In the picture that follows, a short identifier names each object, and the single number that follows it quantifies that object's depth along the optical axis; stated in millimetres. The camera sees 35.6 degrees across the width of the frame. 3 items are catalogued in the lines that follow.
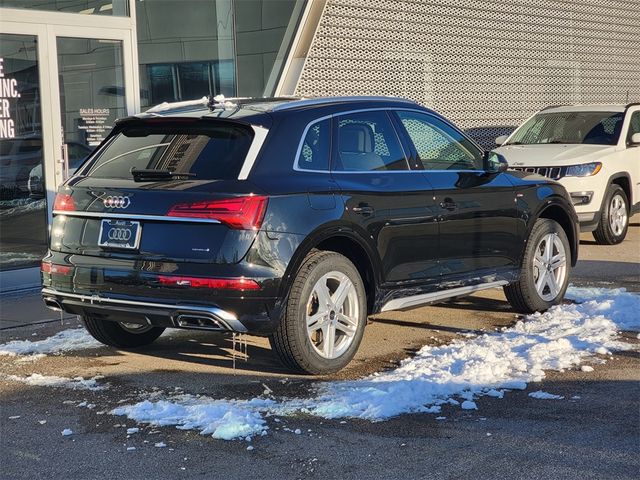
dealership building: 10062
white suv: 11789
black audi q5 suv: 5566
